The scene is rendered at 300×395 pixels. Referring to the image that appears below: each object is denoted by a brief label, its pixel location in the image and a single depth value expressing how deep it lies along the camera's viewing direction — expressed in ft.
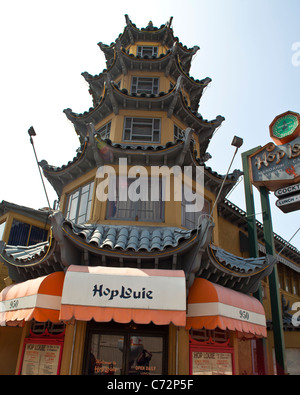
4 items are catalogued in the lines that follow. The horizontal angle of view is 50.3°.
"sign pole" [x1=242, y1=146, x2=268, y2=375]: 42.91
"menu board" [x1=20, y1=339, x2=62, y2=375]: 34.12
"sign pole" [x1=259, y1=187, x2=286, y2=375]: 41.75
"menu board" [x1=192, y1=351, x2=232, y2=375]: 33.99
